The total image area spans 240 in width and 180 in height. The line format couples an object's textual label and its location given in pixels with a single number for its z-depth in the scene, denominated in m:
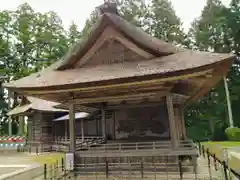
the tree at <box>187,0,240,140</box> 29.98
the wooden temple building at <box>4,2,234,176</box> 8.02
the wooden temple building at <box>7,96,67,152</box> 21.65
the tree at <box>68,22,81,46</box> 38.29
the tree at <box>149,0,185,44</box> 31.88
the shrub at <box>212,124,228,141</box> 24.83
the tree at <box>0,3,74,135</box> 34.56
